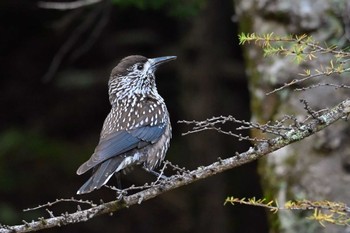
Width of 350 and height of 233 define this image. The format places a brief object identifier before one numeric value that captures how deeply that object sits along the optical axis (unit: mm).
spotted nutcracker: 9094
